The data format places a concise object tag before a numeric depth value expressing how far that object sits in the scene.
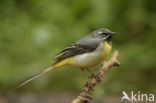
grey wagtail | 8.55
